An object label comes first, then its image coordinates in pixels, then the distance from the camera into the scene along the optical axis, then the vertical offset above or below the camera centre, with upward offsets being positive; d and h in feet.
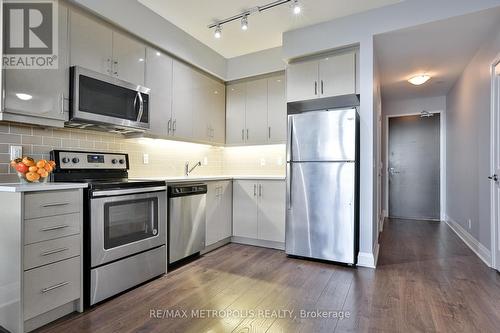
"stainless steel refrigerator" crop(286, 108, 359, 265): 9.46 -0.68
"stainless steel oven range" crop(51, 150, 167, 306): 6.69 -1.58
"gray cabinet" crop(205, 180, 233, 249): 11.10 -1.98
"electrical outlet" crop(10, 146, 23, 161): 6.92 +0.36
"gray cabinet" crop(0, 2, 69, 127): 6.27 +1.80
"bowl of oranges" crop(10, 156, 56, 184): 6.21 -0.06
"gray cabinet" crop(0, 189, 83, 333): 5.42 -1.91
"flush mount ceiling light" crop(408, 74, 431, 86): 13.53 +4.34
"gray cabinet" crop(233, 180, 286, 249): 11.47 -1.96
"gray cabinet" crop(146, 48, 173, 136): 9.72 +2.83
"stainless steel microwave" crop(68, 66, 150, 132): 7.38 +1.90
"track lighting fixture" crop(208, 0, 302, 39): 8.71 +5.30
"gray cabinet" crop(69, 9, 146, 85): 7.55 +3.52
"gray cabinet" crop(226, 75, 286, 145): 12.55 +2.59
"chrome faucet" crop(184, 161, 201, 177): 12.62 -0.14
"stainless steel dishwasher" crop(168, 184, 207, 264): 9.24 -1.89
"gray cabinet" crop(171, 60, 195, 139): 10.80 +2.74
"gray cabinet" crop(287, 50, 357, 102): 10.13 +3.44
